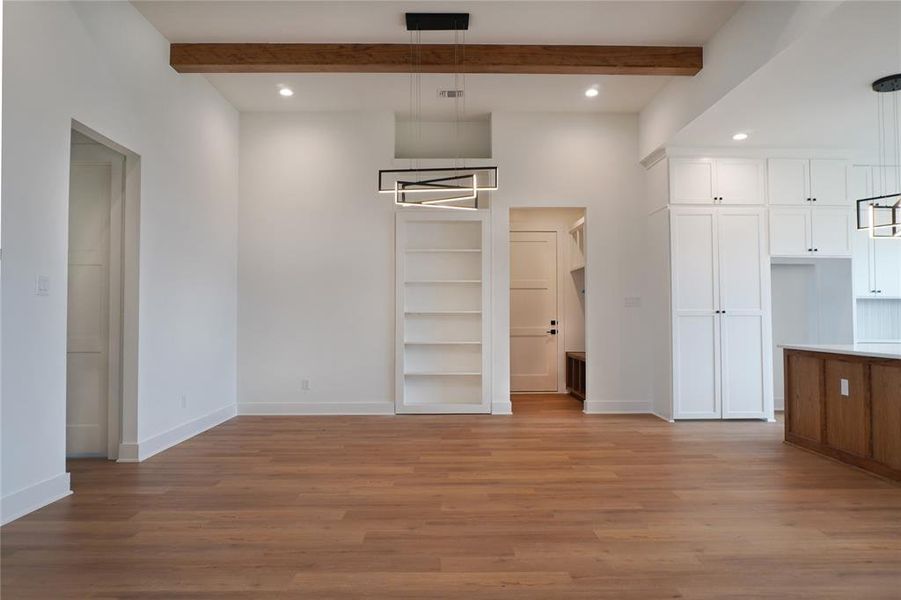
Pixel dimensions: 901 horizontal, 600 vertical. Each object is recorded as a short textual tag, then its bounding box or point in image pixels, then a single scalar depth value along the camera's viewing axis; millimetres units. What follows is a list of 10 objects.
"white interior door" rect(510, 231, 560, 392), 8492
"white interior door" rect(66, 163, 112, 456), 4555
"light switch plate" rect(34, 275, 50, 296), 3338
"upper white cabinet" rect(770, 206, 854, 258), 6117
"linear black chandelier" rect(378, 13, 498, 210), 4574
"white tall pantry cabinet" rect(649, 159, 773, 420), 6066
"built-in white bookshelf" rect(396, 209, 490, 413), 6598
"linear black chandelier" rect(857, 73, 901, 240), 4391
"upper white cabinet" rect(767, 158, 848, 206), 6121
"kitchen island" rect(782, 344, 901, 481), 3898
